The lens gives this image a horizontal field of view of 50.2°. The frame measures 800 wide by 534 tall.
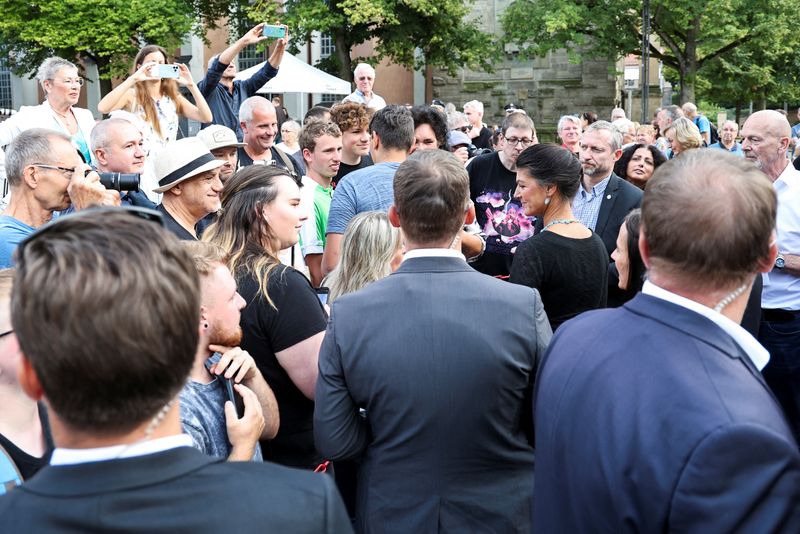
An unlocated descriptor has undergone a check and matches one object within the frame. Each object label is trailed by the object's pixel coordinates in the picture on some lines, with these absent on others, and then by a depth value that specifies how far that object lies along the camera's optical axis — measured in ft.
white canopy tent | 72.64
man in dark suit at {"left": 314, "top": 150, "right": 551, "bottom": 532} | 8.62
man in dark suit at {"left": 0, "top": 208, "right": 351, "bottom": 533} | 4.21
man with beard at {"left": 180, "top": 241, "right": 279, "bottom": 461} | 8.25
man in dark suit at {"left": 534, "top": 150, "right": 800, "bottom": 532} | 5.25
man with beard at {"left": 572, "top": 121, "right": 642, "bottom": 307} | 19.40
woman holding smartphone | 20.63
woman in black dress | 13.61
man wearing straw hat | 13.79
